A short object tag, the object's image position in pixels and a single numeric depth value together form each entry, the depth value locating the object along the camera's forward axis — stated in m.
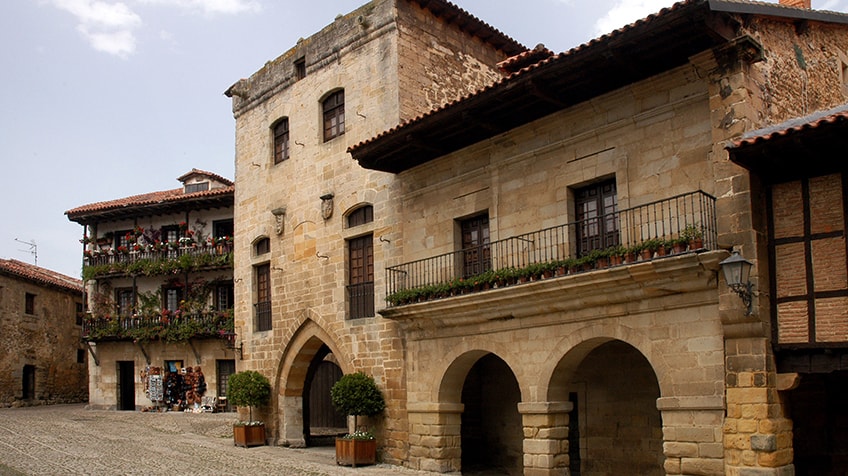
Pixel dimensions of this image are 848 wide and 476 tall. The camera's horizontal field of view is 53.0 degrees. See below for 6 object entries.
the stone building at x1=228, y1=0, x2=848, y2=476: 11.83
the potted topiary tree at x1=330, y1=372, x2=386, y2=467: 17.38
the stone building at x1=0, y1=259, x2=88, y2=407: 35.00
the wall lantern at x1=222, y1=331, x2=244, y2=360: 29.50
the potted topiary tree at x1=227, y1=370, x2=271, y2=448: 21.02
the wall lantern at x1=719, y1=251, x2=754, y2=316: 10.83
